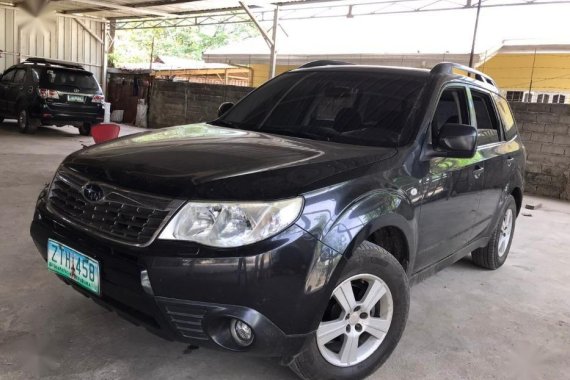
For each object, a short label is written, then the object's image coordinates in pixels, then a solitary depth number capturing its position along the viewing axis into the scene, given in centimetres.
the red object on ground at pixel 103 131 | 657
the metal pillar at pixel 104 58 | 1862
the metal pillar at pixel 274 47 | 1223
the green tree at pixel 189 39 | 3253
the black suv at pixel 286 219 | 192
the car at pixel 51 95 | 1077
